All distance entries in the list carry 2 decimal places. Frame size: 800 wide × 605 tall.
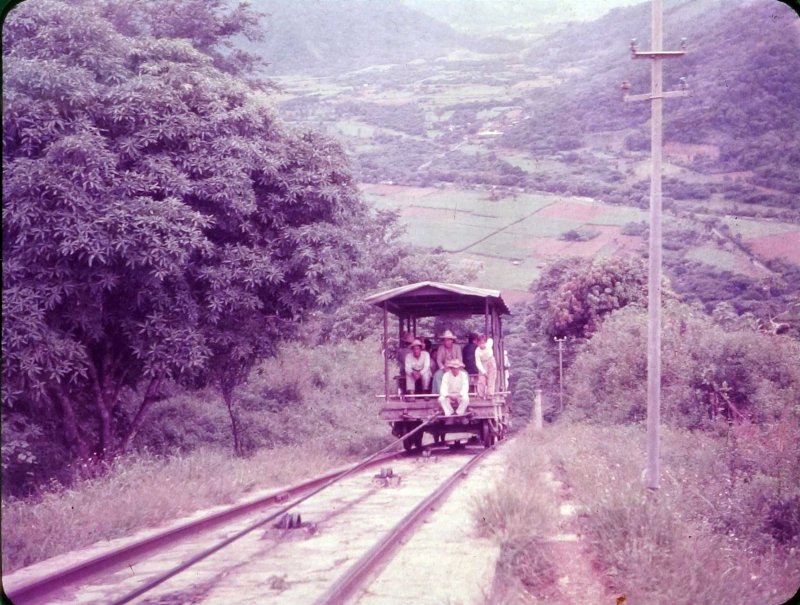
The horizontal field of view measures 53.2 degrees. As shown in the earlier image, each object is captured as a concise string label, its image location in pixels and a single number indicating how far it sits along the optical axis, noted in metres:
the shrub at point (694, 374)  15.88
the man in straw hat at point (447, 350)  16.50
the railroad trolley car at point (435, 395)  16.62
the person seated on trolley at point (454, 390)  16.36
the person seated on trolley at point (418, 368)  17.22
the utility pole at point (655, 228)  10.12
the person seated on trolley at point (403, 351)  17.51
